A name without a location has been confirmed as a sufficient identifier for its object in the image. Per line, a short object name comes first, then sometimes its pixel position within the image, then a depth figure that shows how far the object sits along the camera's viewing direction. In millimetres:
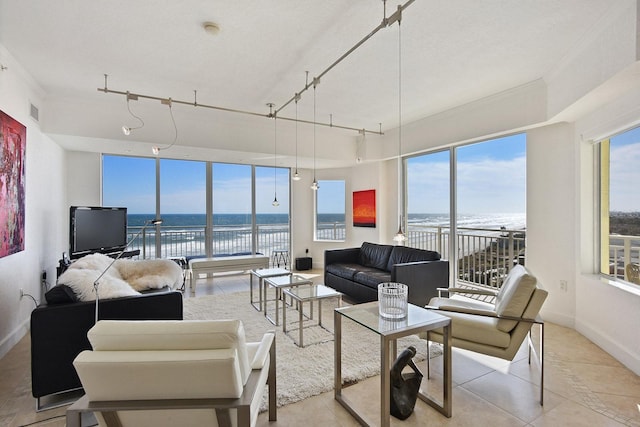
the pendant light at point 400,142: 2852
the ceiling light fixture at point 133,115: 3652
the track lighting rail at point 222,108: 3623
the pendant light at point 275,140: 5401
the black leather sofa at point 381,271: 3895
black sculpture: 1986
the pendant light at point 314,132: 3198
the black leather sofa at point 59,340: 2043
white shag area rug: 2379
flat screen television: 4121
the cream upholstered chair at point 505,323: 2234
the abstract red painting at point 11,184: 2752
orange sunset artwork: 6312
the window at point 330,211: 7148
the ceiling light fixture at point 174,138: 4363
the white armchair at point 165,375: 1293
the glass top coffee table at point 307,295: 3108
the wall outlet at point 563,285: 3557
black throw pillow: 2129
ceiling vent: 3497
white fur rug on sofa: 2314
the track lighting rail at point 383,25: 2046
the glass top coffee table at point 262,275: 4230
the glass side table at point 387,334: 1773
